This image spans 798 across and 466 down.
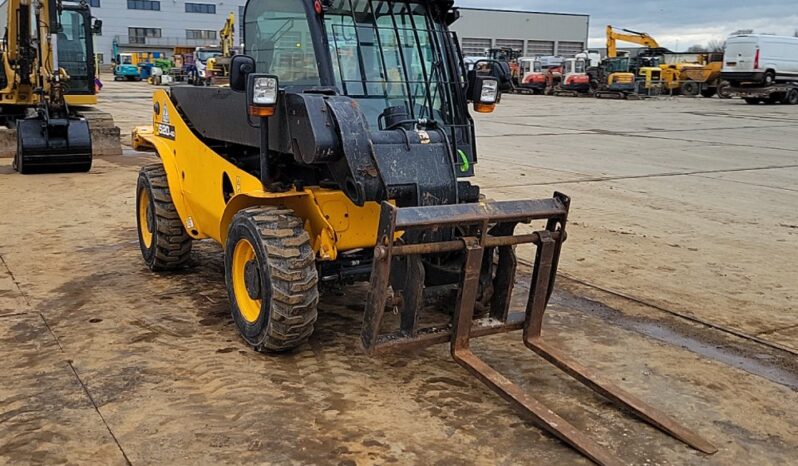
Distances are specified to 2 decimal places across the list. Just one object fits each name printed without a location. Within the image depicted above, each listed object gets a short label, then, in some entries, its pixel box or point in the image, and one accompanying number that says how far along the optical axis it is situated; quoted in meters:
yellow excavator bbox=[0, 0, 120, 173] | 11.16
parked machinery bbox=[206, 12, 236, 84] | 31.01
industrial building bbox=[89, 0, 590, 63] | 77.44
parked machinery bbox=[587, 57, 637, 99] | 38.59
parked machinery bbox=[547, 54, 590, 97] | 41.06
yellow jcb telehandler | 3.86
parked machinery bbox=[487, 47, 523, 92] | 43.53
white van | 31.38
